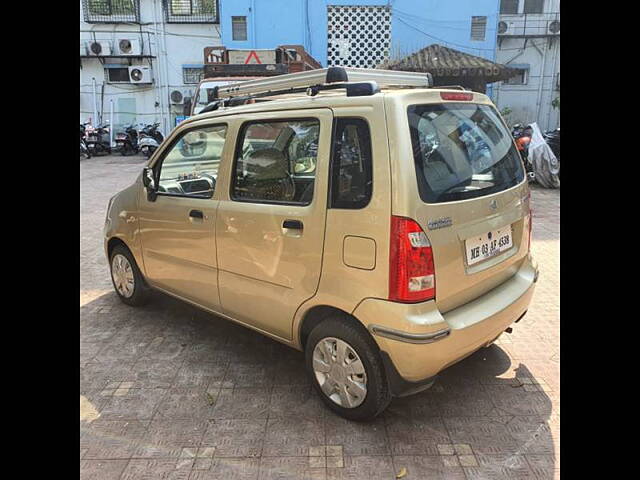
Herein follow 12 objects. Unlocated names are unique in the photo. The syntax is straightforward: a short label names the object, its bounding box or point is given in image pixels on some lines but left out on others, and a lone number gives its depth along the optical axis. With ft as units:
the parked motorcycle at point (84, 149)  56.92
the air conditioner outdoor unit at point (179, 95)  61.16
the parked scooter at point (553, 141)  36.15
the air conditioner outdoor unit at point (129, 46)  59.57
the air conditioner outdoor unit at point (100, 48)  59.57
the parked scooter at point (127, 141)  59.41
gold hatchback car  7.50
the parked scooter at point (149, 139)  56.90
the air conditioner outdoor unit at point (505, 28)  54.13
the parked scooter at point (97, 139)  59.00
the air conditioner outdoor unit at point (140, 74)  60.54
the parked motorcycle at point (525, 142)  34.88
